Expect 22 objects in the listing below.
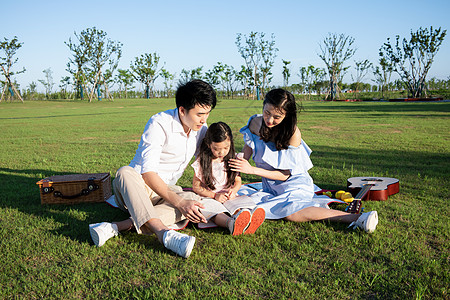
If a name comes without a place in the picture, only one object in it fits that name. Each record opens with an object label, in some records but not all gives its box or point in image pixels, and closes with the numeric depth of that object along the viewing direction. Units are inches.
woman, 126.3
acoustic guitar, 149.1
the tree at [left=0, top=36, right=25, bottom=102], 1296.8
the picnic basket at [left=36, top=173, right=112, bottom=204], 149.4
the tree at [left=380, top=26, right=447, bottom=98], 1253.7
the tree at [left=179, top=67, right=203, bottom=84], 1804.7
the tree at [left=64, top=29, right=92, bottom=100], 1531.7
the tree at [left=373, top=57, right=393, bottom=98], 1497.3
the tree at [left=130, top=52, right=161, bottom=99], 1840.6
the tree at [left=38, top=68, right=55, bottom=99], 1884.2
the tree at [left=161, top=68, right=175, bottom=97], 1914.1
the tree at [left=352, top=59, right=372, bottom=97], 1630.8
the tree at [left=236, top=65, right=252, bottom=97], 1692.9
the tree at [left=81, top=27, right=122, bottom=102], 1544.0
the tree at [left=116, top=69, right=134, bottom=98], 1868.8
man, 109.4
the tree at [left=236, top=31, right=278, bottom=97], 1675.7
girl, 131.2
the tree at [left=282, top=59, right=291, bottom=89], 1541.6
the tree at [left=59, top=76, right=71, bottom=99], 1714.1
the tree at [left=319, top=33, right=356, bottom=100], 1537.9
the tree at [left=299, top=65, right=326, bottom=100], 1728.6
